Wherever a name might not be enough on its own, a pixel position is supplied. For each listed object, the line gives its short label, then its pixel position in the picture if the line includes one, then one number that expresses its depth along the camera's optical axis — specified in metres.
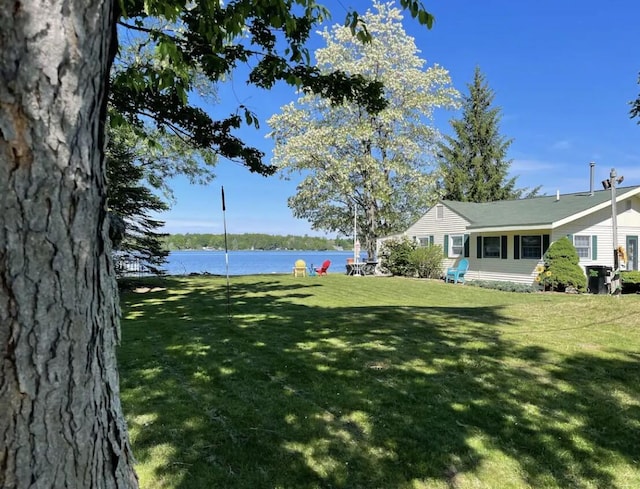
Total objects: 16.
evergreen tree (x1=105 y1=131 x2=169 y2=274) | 12.87
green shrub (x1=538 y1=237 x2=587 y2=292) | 16.77
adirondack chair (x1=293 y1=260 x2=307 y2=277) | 21.02
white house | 18.42
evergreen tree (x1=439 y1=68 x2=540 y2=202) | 36.00
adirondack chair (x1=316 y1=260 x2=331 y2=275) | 22.72
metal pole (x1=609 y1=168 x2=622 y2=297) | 14.37
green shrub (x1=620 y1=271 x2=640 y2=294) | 15.59
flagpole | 8.20
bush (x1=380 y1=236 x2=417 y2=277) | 22.59
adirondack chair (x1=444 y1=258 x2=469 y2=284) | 20.28
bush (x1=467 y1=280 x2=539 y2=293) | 17.44
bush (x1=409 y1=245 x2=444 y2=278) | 21.89
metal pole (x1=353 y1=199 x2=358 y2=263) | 23.67
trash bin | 15.86
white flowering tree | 25.00
